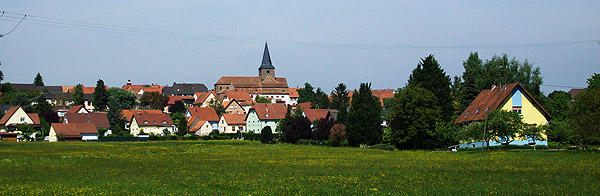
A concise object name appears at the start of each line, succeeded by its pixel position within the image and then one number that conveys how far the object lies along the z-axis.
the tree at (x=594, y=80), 71.14
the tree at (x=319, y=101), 149.68
